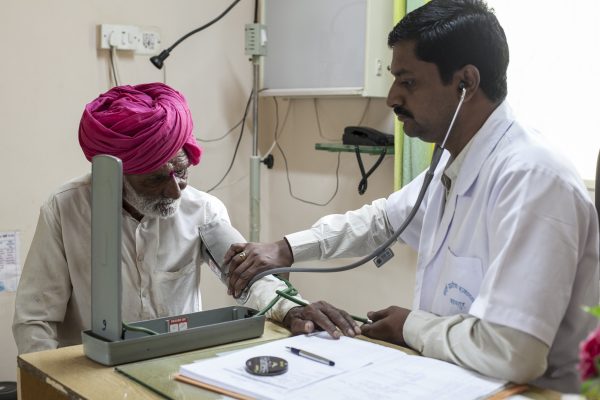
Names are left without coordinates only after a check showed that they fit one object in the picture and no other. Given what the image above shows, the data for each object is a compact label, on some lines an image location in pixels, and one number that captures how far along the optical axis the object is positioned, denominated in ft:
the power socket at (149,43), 9.00
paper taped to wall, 8.11
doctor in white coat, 3.56
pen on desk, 3.74
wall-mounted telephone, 8.22
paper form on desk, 3.33
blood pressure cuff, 5.76
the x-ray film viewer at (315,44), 8.36
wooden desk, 3.45
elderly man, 5.51
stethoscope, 4.46
